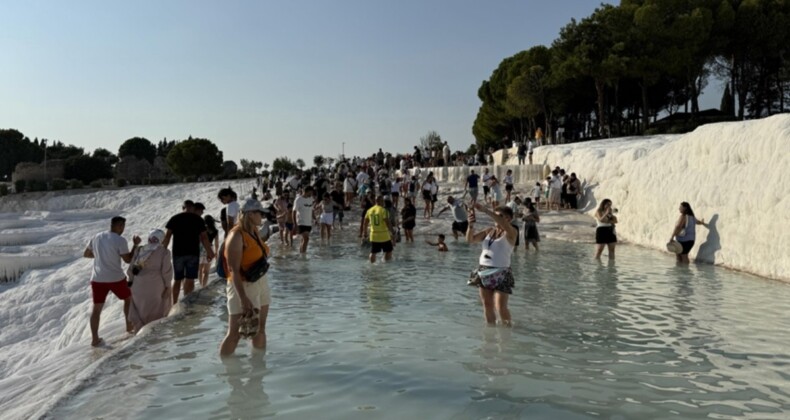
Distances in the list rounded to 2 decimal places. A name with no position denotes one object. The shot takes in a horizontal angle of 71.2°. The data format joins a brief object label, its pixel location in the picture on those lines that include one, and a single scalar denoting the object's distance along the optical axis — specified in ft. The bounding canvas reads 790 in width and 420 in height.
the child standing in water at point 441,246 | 47.88
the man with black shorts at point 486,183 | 77.71
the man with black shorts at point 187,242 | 27.63
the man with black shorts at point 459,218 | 48.96
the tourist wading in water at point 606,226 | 41.84
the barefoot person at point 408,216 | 54.24
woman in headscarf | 25.05
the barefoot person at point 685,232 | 39.81
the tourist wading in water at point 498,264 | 20.74
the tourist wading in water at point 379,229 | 38.70
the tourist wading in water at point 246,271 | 16.51
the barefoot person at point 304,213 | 46.47
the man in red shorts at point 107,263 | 24.08
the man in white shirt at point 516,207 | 52.10
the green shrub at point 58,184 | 185.57
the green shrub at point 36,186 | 186.80
